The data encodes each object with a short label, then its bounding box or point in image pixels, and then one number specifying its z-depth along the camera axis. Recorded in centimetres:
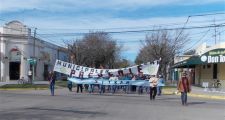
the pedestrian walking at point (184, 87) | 1657
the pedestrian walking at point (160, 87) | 2315
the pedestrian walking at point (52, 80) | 2073
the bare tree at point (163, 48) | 4523
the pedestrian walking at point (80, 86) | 2450
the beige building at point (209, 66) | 2927
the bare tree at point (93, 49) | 5110
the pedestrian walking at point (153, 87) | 1934
